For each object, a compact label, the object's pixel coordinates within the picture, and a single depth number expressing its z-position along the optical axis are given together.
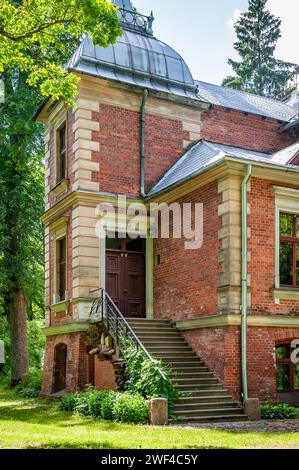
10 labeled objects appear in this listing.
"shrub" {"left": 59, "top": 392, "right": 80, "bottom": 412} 14.38
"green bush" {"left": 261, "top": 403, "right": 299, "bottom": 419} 12.87
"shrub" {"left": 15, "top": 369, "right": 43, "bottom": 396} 21.09
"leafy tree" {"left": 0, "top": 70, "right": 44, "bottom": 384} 22.16
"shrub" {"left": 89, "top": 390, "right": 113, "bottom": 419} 12.75
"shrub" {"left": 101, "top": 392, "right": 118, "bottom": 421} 12.30
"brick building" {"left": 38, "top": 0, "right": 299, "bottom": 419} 13.86
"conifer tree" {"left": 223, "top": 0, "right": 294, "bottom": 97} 37.41
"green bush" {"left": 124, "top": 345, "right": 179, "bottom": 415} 12.18
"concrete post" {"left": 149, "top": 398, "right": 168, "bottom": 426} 11.53
